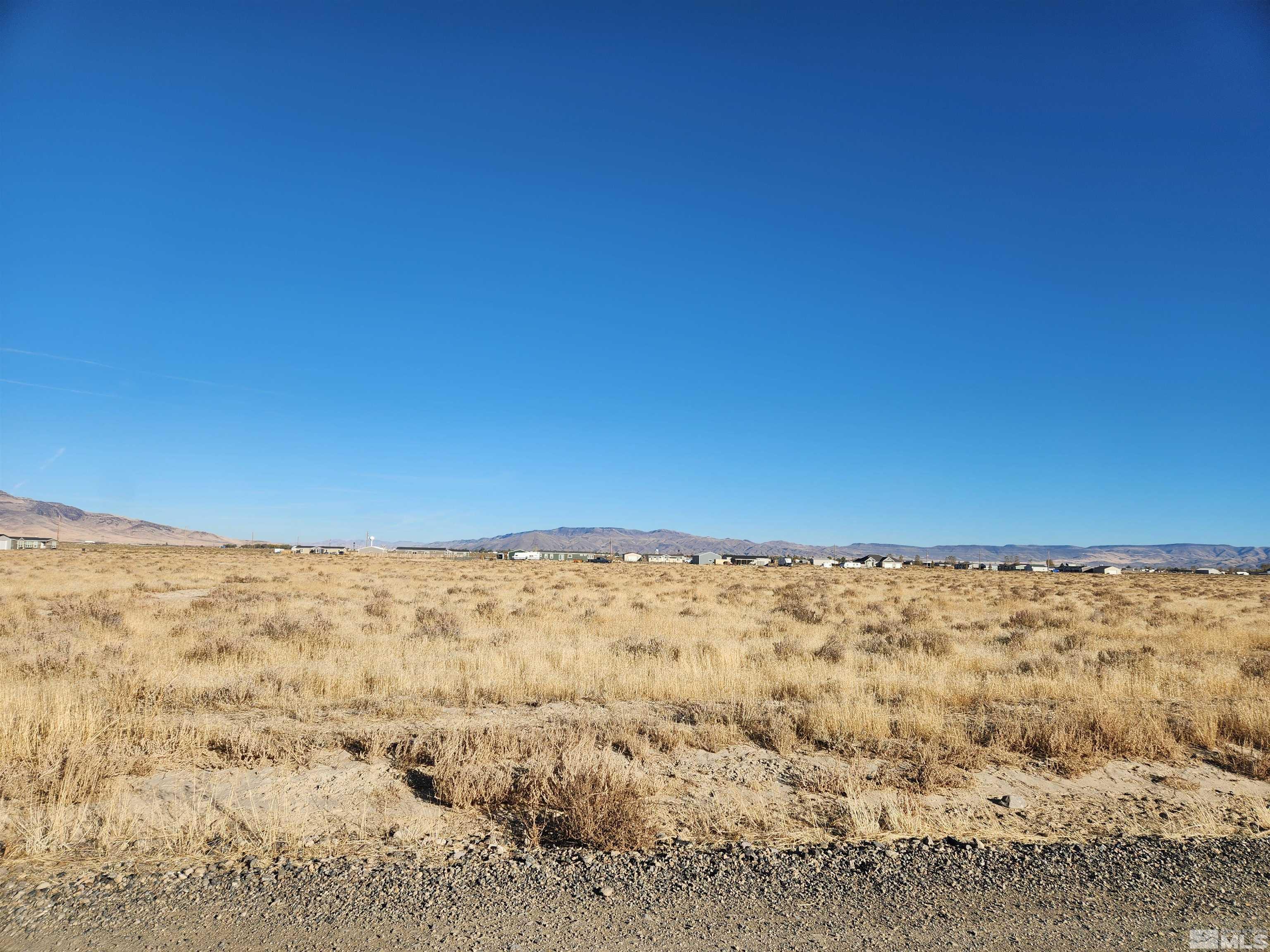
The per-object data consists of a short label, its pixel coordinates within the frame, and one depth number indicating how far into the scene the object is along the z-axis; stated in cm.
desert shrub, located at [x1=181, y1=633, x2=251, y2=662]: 1231
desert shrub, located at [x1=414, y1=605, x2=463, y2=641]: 1585
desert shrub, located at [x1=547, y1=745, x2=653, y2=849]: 521
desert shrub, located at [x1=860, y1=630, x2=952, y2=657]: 1523
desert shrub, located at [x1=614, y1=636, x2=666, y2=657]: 1397
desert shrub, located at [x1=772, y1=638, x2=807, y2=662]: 1397
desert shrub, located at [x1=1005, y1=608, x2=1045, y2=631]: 2129
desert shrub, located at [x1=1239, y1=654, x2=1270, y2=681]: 1248
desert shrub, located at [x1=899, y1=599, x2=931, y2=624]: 2214
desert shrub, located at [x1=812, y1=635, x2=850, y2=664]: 1366
